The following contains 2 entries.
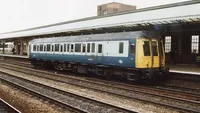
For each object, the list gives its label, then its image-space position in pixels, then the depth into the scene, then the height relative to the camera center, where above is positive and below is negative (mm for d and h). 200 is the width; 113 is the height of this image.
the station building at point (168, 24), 17359 +1641
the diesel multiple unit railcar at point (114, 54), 15836 -284
